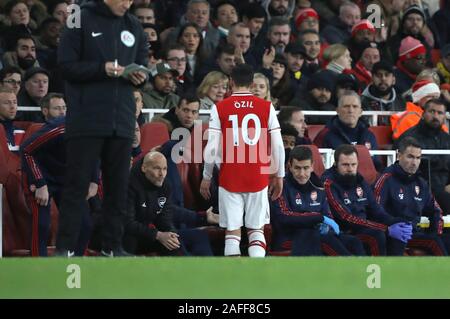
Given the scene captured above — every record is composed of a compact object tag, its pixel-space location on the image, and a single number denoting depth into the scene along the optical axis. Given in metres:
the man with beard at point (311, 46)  16.69
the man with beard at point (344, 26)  18.05
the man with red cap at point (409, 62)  16.81
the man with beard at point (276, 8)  18.14
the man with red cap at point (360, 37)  17.23
